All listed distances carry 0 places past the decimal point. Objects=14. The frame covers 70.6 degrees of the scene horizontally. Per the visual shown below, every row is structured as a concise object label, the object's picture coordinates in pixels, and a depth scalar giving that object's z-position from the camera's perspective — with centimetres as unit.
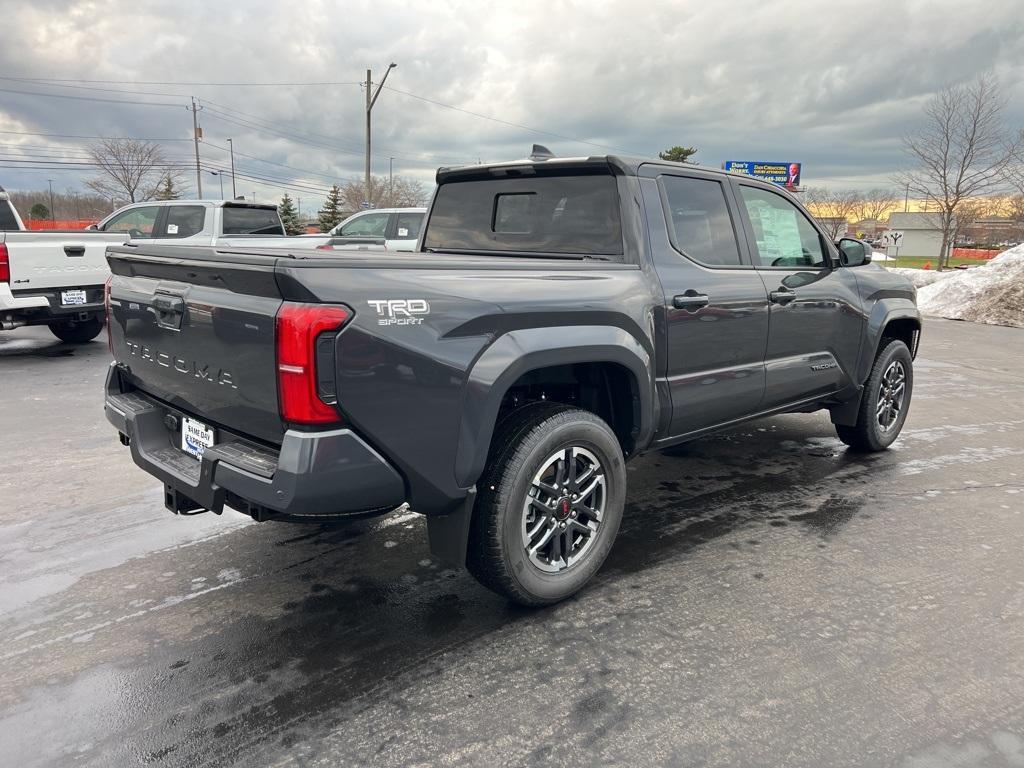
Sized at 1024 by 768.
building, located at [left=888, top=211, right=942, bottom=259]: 8581
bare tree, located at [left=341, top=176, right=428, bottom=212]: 6309
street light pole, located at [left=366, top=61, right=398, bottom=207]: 2562
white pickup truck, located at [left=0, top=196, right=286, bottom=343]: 823
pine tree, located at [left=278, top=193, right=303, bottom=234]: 5641
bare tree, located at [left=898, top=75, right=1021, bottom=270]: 2484
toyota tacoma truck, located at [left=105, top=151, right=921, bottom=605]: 239
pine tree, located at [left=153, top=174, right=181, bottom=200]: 5025
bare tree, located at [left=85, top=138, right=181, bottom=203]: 4691
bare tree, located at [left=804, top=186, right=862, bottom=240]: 6794
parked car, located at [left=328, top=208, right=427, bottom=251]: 1358
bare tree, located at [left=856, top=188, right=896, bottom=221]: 7438
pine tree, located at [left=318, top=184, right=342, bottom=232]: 5979
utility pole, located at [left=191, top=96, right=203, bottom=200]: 5394
